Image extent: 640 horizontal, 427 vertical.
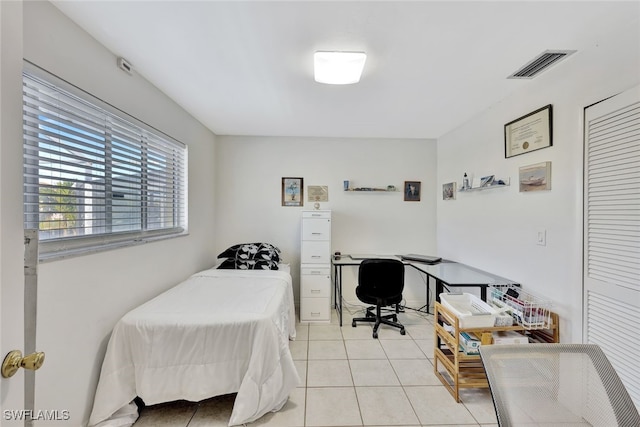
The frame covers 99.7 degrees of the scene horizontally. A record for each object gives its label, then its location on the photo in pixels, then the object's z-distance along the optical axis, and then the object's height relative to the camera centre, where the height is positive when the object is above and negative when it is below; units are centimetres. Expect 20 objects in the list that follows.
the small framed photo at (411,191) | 403 +32
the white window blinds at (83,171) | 136 +25
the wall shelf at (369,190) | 393 +32
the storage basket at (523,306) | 197 -72
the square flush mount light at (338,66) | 182 +102
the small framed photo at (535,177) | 207 +29
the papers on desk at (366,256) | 382 -64
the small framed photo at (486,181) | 271 +33
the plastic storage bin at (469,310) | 200 -76
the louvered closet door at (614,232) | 150 -11
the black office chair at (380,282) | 309 -81
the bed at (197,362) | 175 -101
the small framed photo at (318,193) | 396 +27
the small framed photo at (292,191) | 395 +30
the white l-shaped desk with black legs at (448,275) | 240 -63
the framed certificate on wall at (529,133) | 206 +67
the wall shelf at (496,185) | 253 +27
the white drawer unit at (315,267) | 350 -72
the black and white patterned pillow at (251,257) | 332 -58
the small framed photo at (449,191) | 357 +30
